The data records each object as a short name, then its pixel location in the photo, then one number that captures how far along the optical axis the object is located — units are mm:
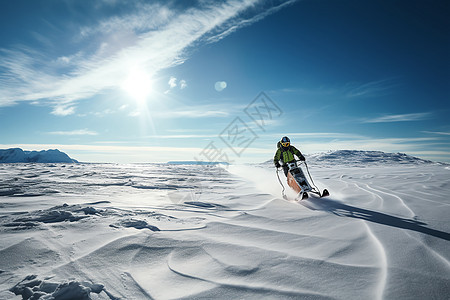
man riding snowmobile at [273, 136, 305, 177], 7554
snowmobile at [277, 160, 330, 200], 6301
